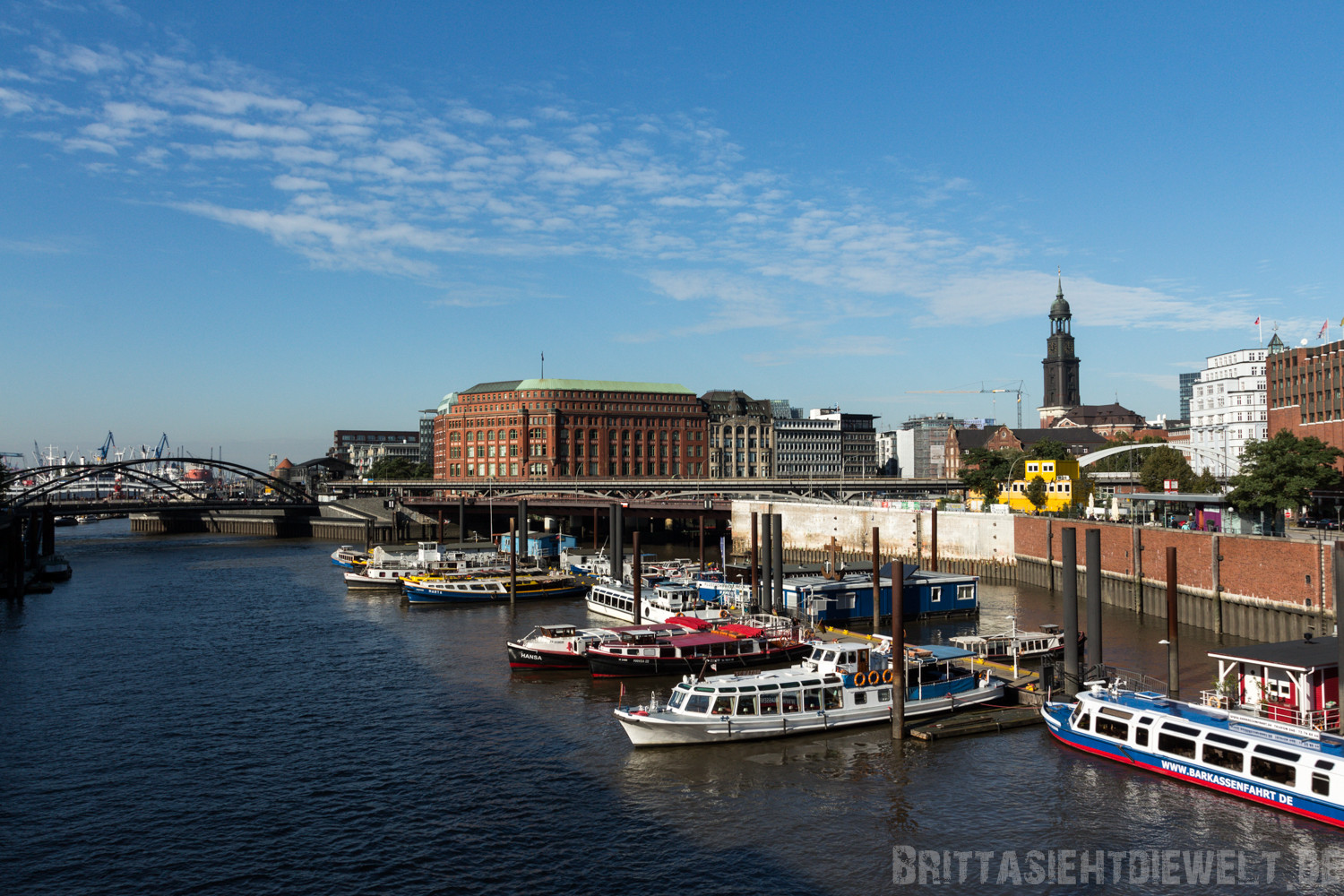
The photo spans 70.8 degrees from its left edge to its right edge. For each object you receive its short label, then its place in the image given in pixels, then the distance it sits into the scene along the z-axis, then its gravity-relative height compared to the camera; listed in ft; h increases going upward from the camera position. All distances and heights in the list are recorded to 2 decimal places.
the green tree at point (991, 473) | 481.46 +8.33
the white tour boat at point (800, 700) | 139.85 -32.67
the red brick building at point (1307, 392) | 365.20 +39.58
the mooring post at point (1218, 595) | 220.02 -25.36
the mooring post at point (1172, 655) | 144.25 -25.59
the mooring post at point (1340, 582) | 117.70 -11.82
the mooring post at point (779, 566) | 232.94 -18.89
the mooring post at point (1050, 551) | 293.84 -19.86
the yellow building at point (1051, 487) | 389.60 +0.77
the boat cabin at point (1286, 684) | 125.70 -27.02
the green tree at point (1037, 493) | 387.96 -1.75
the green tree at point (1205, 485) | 397.33 +1.23
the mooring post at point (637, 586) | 234.17 -23.70
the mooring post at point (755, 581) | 247.50 -24.36
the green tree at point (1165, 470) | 440.45 +8.70
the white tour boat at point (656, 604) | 231.09 -29.06
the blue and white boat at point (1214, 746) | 107.96 -32.77
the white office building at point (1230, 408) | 593.83 +51.57
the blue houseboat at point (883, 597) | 240.12 -28.35
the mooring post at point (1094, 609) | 151.94 -19.57
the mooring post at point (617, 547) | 296.92 -17.59
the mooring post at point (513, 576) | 284.20 -26.13
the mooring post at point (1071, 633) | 150.71 -23.52
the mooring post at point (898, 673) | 139.44 -27.18
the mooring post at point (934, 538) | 317.32 -17.09
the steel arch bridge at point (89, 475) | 527.15 +9.57
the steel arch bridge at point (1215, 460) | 535.93 +17.32
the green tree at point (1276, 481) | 244.01 +1.68
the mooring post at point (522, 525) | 364.38 -13.15
